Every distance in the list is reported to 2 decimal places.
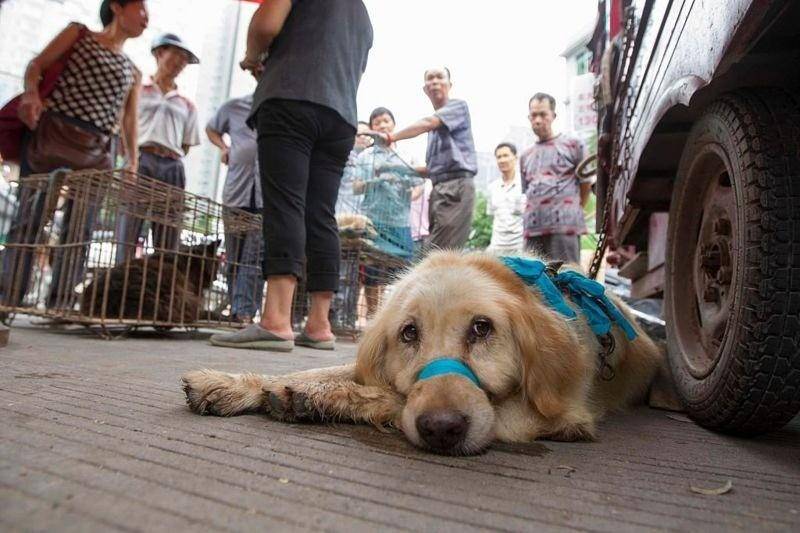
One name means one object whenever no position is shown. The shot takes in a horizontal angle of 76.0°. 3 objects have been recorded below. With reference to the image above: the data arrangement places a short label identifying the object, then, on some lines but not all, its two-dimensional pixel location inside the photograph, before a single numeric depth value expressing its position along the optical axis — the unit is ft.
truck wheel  4.08
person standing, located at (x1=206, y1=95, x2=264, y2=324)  16.17
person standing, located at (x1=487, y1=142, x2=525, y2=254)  23.08
